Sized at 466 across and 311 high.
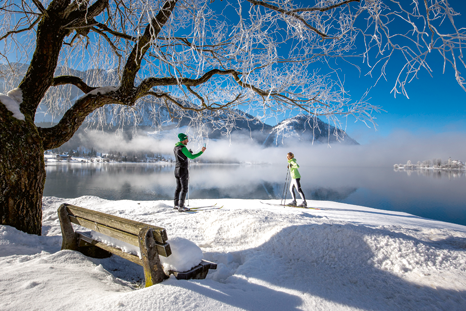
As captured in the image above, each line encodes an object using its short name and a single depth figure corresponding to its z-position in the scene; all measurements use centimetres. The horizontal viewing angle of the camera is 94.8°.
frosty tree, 240
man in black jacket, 633
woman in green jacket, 792
